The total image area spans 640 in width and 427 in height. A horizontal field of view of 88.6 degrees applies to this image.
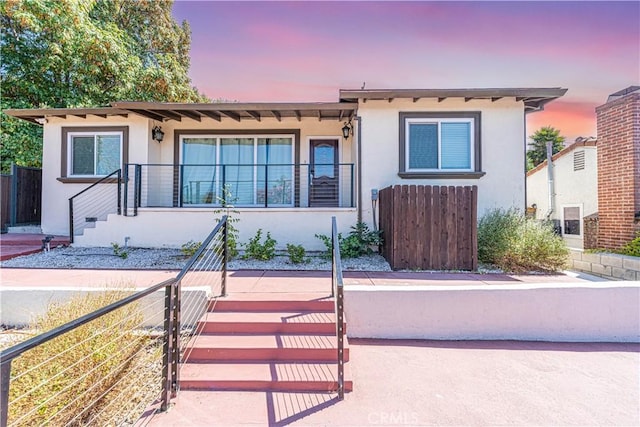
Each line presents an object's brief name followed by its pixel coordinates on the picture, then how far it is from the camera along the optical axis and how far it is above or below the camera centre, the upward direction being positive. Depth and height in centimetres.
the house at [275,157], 795 +166
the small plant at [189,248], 717 -67
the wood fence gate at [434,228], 621 -18
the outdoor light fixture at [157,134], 920 +237
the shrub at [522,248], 647 -58
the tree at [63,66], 1113 +592
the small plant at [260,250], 708 -70
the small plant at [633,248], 622 -55
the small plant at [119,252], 712 -77
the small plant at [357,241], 716 -51
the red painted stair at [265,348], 309 -136
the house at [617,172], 662 +98
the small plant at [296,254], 680 -76
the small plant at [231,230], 680 -26
